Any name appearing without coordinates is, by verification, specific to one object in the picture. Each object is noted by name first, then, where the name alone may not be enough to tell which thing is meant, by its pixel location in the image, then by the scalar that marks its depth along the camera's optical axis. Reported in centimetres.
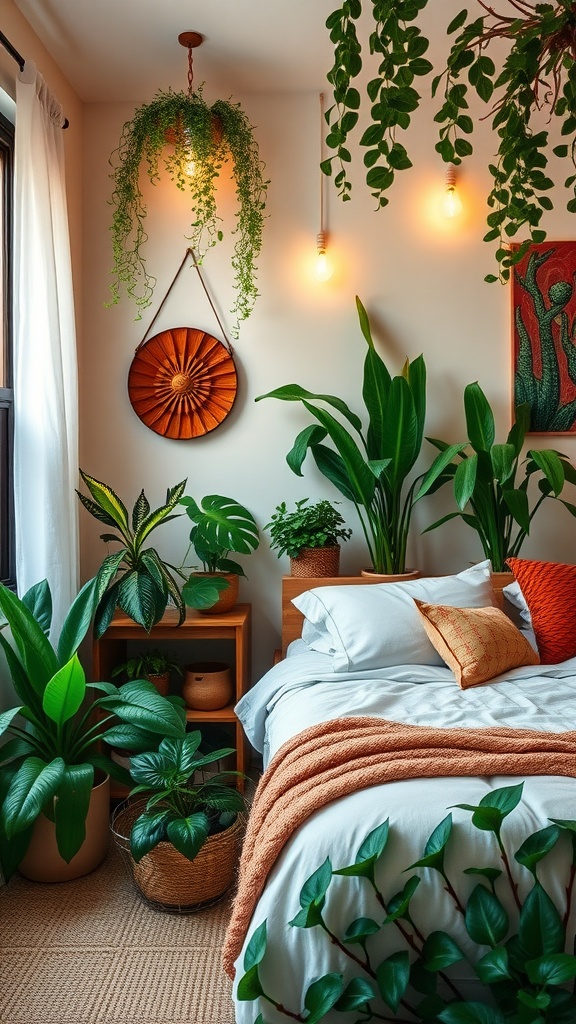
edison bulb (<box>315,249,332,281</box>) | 335
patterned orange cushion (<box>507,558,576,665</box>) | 277
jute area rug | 186
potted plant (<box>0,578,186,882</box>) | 220
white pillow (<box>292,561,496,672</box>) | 261
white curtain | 264
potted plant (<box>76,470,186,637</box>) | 272
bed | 146
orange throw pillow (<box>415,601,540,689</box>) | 249
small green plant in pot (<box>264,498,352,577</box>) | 315
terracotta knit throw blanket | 160
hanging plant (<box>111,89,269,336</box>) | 318
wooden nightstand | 299
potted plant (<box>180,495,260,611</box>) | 297
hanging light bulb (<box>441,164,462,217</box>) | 333
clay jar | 305
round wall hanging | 340
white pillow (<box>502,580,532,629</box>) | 289
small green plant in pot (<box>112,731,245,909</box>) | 220
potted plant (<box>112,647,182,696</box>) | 302
